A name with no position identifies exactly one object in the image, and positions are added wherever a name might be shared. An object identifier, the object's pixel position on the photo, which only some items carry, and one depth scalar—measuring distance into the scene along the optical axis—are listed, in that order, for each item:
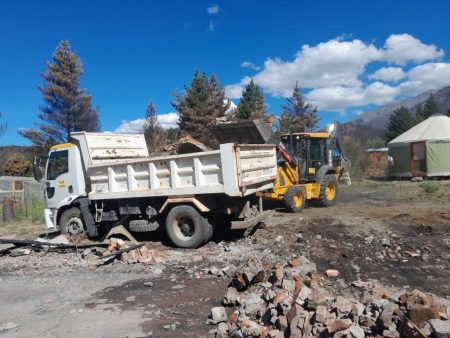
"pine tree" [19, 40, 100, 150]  32.06
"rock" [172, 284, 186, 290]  6.22
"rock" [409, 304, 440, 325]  3.76
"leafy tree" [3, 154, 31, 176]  30.91
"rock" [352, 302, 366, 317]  4.15
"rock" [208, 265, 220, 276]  6.72
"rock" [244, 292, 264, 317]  4.77
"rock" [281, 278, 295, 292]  4.99
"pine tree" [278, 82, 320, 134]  43.50
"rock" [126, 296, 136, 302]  5.76
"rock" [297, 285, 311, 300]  4.59
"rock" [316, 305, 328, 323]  4.11
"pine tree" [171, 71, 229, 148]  32.19
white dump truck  8.09
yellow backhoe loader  11.11
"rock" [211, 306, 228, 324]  4.85
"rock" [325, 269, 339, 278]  6.46
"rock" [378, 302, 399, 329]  3.84
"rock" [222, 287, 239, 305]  5.29
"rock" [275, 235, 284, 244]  8.46
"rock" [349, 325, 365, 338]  3.77
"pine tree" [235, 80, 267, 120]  37.16
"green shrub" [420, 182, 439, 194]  16.83
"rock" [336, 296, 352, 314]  4.21
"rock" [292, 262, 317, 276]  5.78
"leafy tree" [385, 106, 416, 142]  50.88
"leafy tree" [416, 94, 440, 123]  54.69
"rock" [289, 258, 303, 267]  6.23
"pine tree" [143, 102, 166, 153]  29.59
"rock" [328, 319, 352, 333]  3.89
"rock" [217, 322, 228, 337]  4.50
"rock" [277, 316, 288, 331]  4.19
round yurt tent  24.16
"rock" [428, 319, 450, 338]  3.48
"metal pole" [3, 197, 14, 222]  15.92
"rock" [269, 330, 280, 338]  4.10
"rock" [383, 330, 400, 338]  3.70
